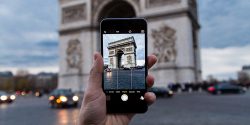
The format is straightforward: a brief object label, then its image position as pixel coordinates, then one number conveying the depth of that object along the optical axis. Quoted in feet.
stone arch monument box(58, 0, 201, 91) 82.02
